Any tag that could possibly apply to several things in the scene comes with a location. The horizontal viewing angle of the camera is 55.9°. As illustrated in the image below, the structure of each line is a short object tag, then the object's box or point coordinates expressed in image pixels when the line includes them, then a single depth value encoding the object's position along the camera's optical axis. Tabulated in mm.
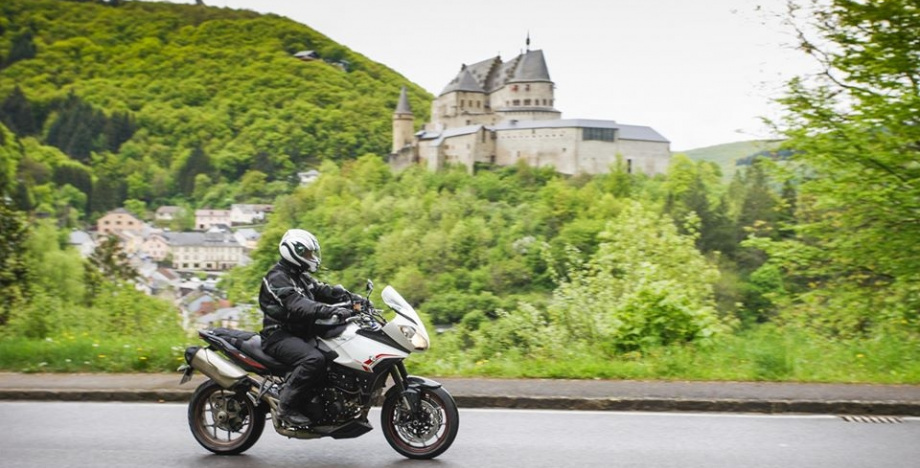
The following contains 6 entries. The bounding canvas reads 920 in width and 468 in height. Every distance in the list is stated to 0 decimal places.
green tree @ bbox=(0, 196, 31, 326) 16156
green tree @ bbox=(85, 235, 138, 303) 46094
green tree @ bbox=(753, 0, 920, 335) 16156
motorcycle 6680
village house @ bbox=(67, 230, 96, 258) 91862
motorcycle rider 6625
